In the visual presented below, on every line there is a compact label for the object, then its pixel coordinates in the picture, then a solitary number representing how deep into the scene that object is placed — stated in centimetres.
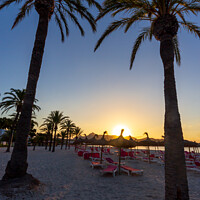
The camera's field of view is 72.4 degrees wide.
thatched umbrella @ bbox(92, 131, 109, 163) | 1295
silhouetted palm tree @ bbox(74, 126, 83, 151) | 5411
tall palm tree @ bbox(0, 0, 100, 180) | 566
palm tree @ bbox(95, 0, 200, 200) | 404
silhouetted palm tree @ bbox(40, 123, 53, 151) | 3657
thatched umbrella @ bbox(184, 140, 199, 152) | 1559
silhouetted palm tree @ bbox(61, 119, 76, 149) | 4279
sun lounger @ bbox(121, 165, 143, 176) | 924
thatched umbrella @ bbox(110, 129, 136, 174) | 995
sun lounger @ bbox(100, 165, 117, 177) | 877
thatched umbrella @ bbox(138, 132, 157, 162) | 1722
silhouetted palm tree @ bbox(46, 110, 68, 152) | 3042
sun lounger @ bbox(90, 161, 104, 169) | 1135
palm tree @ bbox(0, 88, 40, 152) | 2383
